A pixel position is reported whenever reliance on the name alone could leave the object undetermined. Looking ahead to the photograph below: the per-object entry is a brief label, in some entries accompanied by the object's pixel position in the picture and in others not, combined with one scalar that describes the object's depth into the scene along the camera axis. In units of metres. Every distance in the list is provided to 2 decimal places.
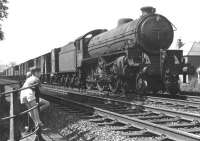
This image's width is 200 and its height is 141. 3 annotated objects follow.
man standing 7.08
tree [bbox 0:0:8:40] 19.76
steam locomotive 13.02
